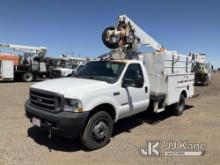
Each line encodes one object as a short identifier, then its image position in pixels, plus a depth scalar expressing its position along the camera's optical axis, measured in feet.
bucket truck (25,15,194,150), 10.69
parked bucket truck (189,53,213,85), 53.08
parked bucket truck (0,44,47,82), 48.70
